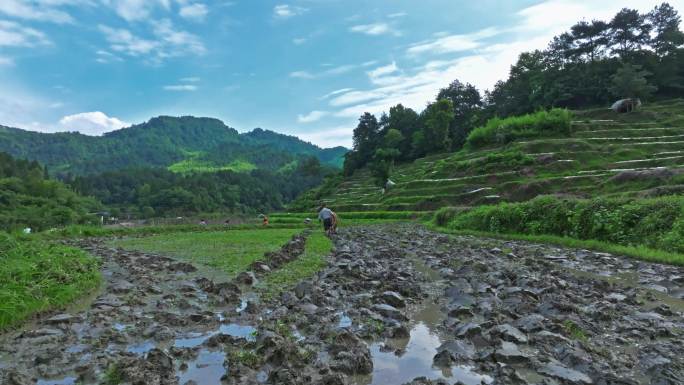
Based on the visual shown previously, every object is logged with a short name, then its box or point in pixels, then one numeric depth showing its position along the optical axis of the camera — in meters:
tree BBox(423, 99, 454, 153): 98.62
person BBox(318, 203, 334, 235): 29.70
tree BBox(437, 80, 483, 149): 103.81
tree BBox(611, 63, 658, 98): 72.06
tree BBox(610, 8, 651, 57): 90.56
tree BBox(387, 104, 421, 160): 117.38
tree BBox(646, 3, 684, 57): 84.56
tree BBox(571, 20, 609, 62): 93.00
